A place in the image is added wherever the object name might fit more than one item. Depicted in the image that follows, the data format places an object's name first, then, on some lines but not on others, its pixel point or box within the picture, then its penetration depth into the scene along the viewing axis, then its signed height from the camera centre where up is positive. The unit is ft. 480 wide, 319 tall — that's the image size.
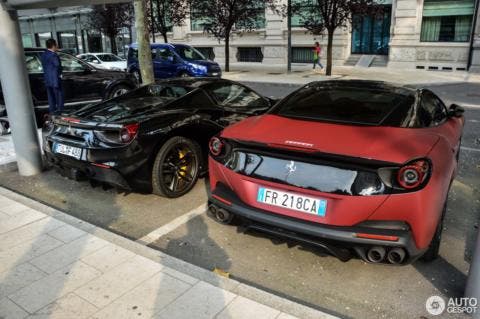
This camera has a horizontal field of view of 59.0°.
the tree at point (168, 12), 79.30 +3.58
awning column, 17.47 -2.39
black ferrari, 14.23 -3.49
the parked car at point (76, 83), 28.71 -3.41
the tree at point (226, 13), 70.08 +2.75
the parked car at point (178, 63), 54.19 -3.99
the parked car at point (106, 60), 67.67 -4.24
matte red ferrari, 9.04 -3.28
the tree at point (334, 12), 56.59 +1.92
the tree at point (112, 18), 87.25 +3.00
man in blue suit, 26.20 -2.22
